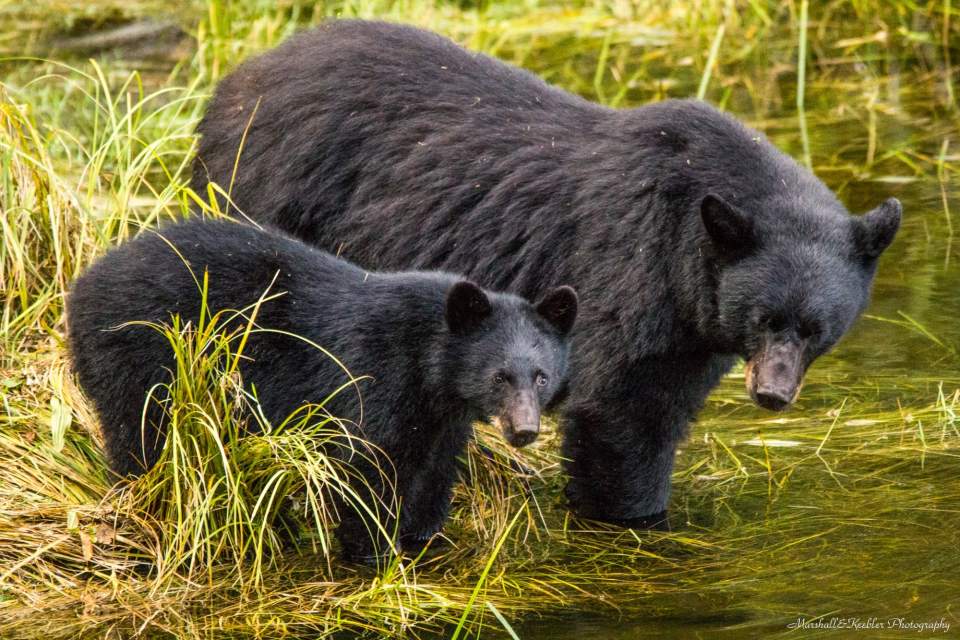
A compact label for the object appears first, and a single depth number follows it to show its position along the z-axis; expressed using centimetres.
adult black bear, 1269
